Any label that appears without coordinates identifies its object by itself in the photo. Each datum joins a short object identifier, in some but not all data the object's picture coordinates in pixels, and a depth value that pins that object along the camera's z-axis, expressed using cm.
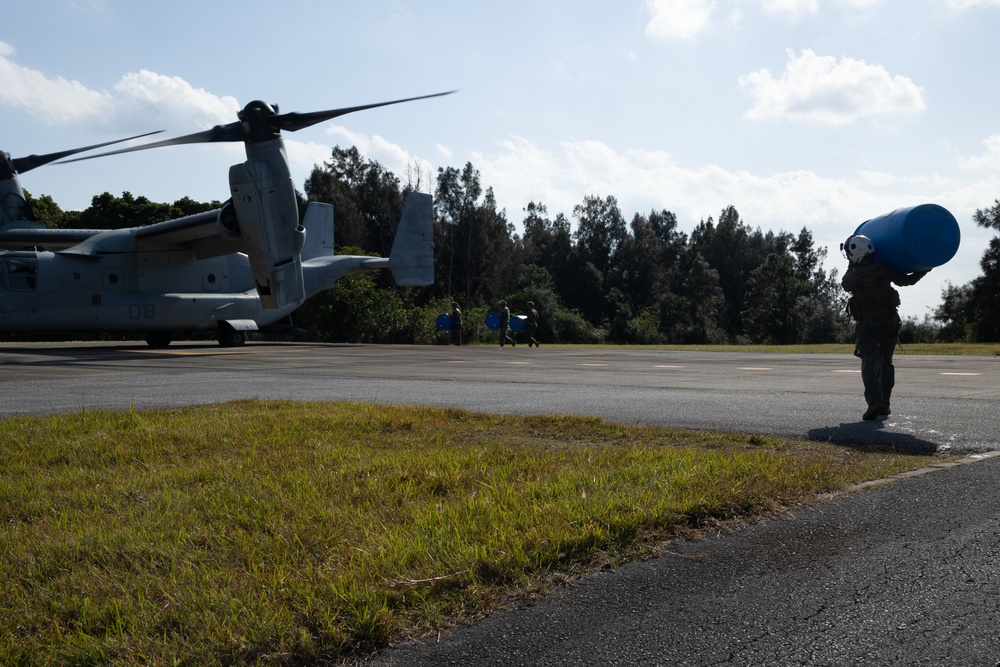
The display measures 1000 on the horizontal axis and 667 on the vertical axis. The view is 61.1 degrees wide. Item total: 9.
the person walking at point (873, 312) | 745
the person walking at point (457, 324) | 3331
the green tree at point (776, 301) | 6053
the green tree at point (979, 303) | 3925
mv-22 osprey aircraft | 2083
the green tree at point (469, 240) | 6688
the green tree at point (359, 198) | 6500
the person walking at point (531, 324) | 3105
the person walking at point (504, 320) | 3103
